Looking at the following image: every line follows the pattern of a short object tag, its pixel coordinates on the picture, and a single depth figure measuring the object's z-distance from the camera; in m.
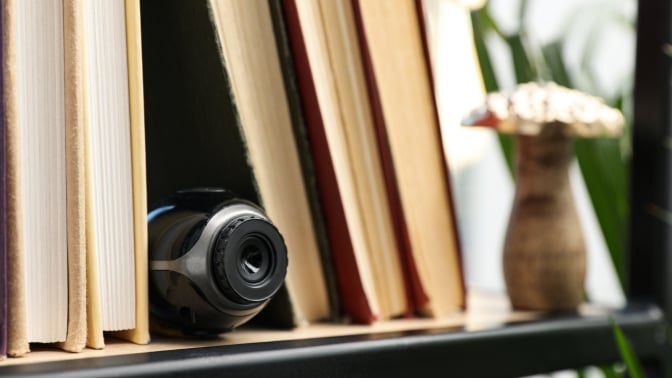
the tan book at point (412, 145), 0.76
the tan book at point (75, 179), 0.66
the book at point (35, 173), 0.65
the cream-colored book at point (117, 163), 0.67
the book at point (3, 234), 0.65
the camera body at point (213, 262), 0.67
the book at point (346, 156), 0.73
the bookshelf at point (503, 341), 0.66
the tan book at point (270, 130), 0.71
